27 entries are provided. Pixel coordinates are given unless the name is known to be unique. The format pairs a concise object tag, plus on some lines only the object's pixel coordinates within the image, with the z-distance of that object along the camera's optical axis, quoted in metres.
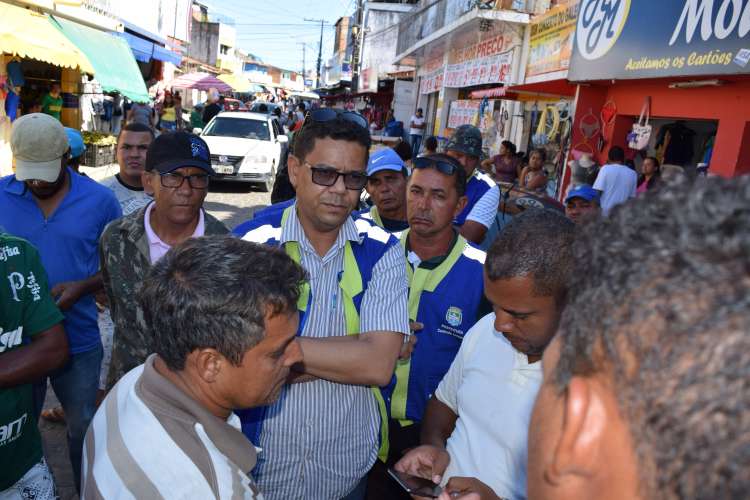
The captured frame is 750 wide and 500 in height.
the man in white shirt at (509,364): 1.96
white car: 13.81
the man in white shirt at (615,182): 8.57
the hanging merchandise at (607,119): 10.48
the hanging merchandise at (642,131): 9.21
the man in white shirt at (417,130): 23.50
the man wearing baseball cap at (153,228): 2.80
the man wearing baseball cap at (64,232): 3.25
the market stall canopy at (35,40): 10.60
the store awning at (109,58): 14.75
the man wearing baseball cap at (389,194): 4.57
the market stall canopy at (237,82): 36.41
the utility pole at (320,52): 84.69
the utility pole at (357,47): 44.64
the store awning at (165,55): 23.38
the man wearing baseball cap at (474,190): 4.48
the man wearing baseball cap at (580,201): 5.60
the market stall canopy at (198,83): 27.97
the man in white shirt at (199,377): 1.36
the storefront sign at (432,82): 23.33
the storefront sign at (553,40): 11.02
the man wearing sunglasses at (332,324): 2.21
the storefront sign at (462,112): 18.07
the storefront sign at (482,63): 15.03
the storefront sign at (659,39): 6.34
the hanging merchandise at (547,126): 12.66
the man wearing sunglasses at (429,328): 2.91
